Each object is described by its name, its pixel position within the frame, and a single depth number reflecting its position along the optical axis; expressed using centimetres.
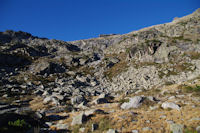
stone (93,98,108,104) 1783
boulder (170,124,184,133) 719
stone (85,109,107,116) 1166
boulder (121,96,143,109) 1360
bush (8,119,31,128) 775
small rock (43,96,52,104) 1819
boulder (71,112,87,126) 962
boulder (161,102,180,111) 1123
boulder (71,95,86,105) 1815
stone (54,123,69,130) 926
